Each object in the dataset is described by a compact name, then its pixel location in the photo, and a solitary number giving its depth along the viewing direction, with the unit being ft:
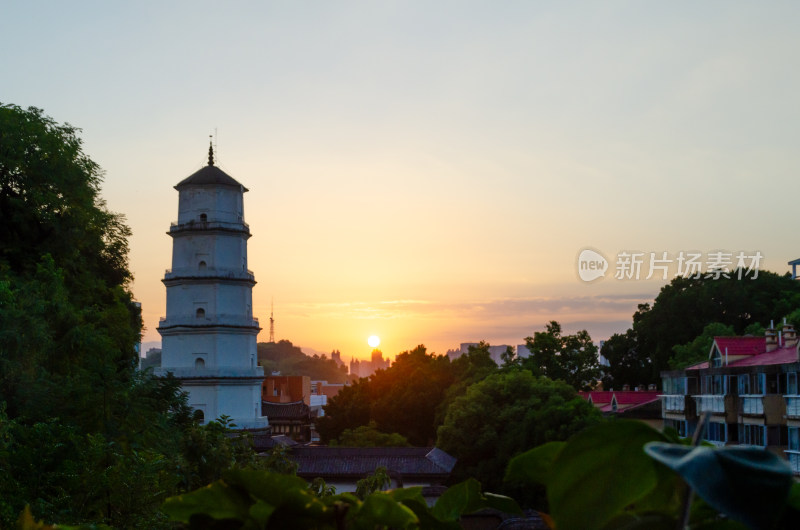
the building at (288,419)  183.93
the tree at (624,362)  160.15
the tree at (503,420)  93.86
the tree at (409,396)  144.20
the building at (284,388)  225.02
